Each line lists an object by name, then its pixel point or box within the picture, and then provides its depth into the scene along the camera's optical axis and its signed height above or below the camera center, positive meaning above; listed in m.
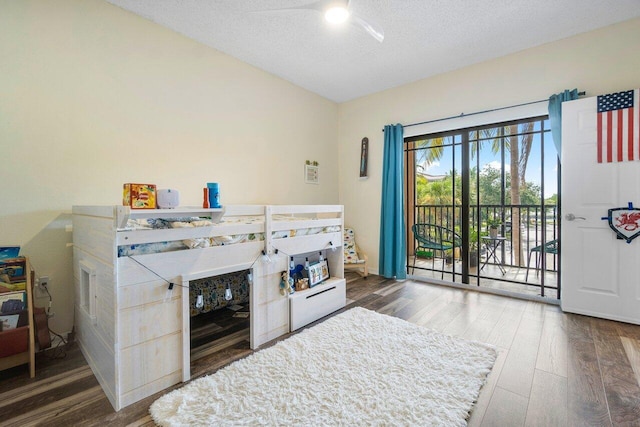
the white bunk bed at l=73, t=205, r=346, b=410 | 1.39 -0.39
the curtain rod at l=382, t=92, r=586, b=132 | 2.77 +1.10
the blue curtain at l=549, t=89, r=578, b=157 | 2.62 +0.89
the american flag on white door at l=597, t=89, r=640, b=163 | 2.27 +0.69
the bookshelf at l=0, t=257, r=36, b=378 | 1.58 -0.66
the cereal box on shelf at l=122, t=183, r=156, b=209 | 1.45 +0.09
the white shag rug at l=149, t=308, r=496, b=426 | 1.28 -0.93
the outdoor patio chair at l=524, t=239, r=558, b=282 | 3.08 -0.42
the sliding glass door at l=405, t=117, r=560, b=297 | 3.05 +0.09
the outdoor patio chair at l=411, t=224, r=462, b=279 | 3.66 -0.37
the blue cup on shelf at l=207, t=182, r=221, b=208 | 1.68 +0.11
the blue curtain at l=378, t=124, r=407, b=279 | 3.62 +0.05
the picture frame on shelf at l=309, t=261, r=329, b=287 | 2.46 -0.56
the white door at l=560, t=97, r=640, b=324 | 2.29 -0.18
